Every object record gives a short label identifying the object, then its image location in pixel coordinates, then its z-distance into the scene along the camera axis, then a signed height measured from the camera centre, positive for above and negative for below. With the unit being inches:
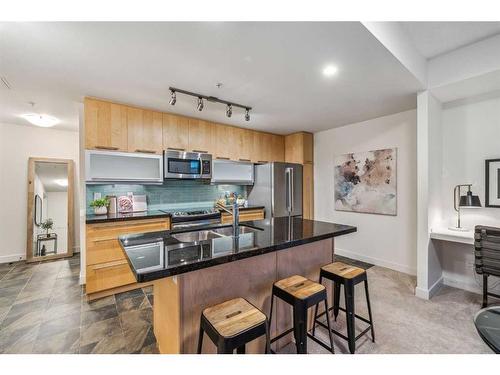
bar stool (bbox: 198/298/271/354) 42.9 -27.7
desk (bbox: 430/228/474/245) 99.9 -21.7
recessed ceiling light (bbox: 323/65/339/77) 84.4 +44.8
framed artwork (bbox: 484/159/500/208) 103.7 +2.0
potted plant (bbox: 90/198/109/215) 118.3 -9.7
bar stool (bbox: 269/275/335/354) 57.0 -28.7
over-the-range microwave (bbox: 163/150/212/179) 134.2 +14.0
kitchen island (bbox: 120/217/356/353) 50.3 -22.4
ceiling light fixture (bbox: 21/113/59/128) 137.5 +42.2
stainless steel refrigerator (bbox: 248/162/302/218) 166.1 -1.2
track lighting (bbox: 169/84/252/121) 100.7 +43.6
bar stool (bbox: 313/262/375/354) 66.7 -29.3
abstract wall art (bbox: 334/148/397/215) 141.6 +3.8
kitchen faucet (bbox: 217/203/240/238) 76.8 -10.1
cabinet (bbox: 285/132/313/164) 181.0 +32.3
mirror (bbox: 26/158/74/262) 160.7 -15.7
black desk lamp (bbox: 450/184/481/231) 101.9 -6.2
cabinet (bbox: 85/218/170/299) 104.7 -34.3
